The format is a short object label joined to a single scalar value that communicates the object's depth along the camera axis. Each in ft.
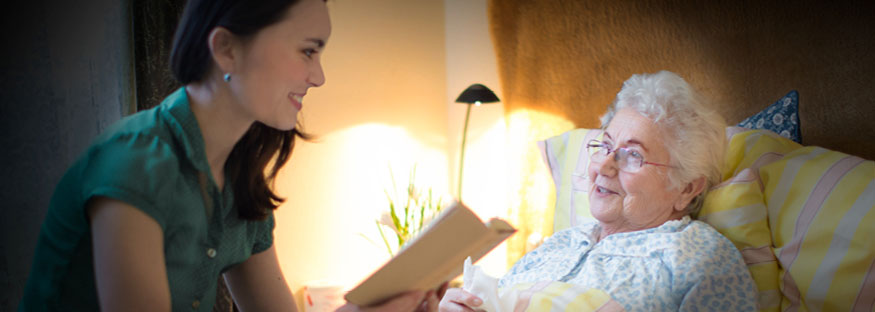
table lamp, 8.09
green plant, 8.55
